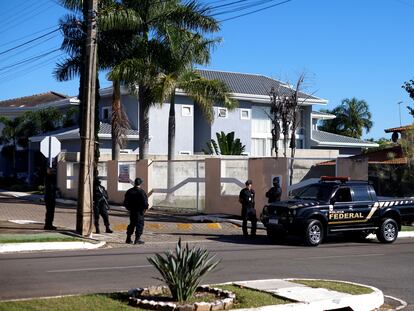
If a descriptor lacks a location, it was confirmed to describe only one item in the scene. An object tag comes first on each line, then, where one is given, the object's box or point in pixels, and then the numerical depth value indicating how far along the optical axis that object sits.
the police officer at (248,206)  18.95
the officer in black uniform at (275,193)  19.98
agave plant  8.09
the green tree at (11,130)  43.98
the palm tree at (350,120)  67.00
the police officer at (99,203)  18.66
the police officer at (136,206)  16.56
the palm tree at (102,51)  28.44
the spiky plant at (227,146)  38.19
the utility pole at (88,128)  17.12
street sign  22.19
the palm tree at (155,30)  28.08
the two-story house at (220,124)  40.53
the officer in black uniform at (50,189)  18.39
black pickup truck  17.39
